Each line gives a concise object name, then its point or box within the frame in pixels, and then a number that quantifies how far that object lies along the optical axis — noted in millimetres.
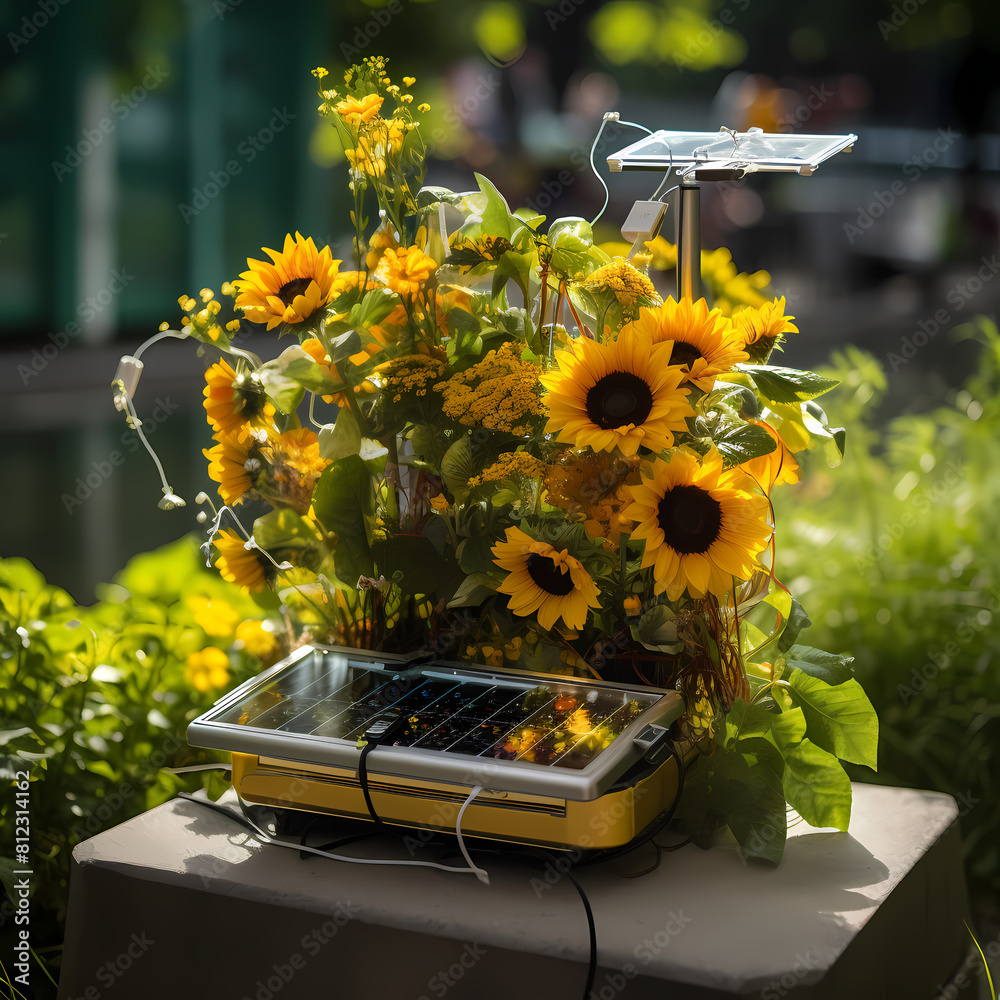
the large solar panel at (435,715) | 2217
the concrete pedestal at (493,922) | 2171
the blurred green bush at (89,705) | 2506
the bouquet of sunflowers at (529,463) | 2236
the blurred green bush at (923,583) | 3012
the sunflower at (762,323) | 2334
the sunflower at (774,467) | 2351
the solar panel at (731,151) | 2345
